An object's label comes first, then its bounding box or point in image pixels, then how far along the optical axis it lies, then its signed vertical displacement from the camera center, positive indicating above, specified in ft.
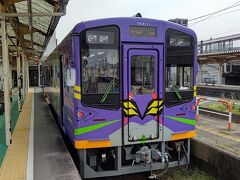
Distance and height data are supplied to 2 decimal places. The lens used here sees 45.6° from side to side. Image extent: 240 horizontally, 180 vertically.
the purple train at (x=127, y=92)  16.11 -1.00
